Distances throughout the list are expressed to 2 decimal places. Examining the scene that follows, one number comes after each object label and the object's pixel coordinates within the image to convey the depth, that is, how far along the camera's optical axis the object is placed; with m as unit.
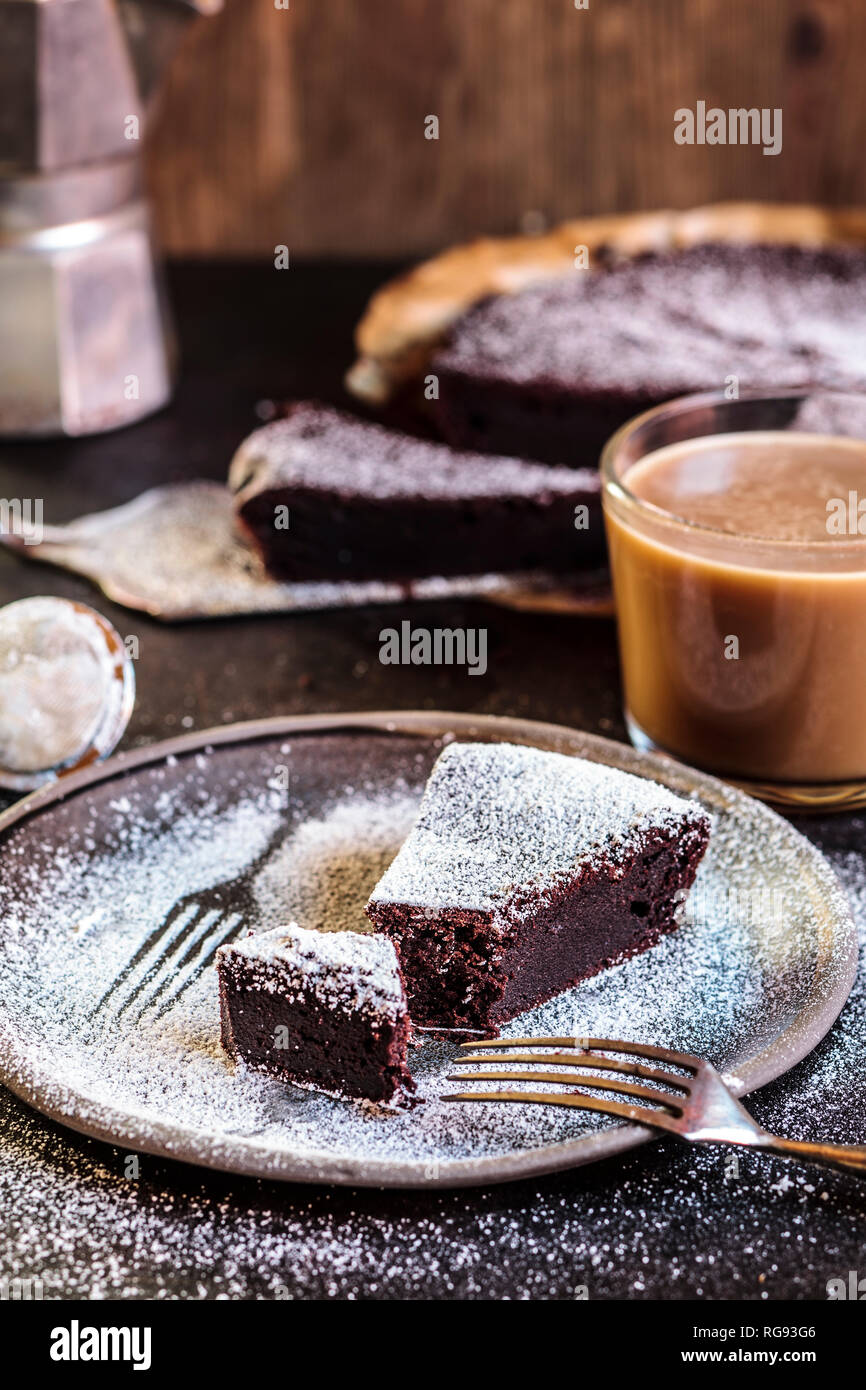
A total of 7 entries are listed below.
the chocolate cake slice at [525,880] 0.97
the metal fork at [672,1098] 0.91
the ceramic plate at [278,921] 0.92
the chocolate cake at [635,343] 1.29
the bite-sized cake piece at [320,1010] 0.94
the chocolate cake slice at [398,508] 1.21
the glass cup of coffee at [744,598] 1.04
